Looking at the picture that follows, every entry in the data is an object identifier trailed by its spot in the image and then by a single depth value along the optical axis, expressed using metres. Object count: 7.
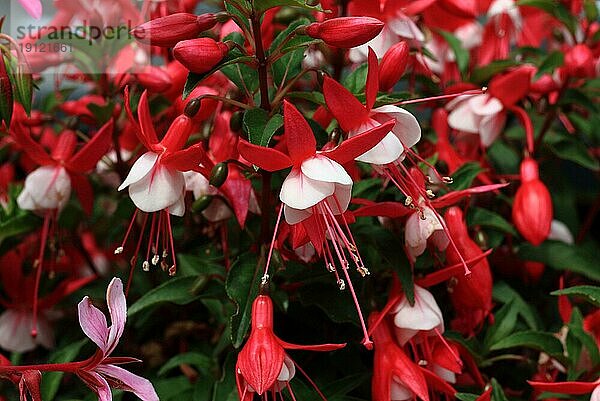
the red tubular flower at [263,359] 0.67
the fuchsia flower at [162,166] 0.69
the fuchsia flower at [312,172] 0.67
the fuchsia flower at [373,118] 0.68
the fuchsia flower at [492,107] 0.81
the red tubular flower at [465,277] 0.74
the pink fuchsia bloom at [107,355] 0.66
